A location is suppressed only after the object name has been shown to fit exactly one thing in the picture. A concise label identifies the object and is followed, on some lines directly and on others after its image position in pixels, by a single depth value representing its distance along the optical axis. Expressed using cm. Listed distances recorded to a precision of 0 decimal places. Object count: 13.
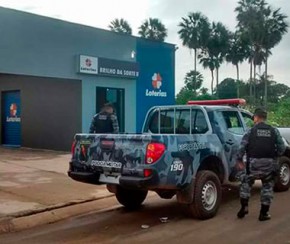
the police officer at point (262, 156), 682
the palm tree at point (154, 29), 6216
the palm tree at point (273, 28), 4862
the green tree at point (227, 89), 7088
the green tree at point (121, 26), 6328
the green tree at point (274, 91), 6247
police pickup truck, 633
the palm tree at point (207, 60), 5416
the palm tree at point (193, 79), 6037
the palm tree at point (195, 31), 5419
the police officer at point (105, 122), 975
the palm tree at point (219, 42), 5284
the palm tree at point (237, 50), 5053
